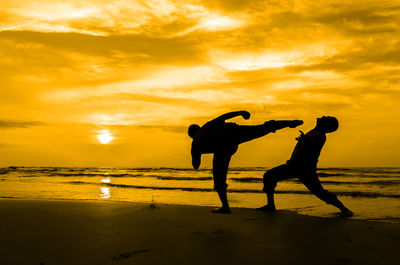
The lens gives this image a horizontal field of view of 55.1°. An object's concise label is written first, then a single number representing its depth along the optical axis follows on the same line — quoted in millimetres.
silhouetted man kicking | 6641
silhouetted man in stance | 6766
